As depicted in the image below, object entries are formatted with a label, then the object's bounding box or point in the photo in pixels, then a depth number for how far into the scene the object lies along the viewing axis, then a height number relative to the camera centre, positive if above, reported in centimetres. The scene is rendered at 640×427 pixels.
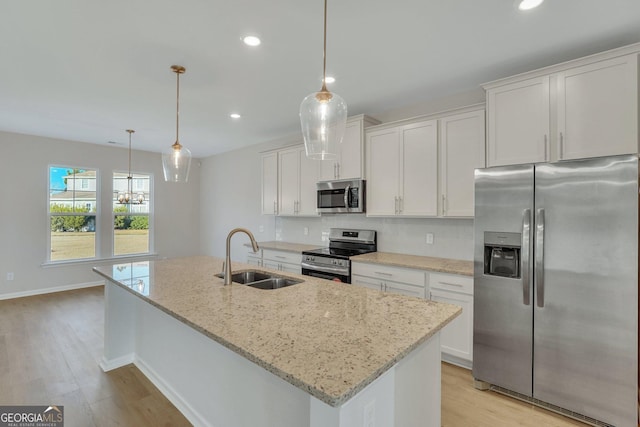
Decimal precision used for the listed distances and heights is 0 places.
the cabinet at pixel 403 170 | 309 +47
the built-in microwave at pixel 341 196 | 360 +21
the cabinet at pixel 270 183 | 470 +46
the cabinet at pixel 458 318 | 261 -86
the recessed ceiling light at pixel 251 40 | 219 +126
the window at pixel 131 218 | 595 -14
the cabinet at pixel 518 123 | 235 +75
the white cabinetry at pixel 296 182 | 419 +44
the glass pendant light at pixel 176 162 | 280 +46
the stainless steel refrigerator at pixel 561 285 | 190 -48
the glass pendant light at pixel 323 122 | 163 +51
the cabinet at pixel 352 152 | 359 +74
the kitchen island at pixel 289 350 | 98 -49
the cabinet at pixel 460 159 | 280 +53
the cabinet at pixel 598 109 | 203 +75
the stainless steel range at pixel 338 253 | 340 -47
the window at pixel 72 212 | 532 -3
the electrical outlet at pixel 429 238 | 337 -27
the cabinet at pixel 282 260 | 394 -65
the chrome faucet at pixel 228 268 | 206 -38
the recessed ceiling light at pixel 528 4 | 179 +126
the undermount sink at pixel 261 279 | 231 -53
